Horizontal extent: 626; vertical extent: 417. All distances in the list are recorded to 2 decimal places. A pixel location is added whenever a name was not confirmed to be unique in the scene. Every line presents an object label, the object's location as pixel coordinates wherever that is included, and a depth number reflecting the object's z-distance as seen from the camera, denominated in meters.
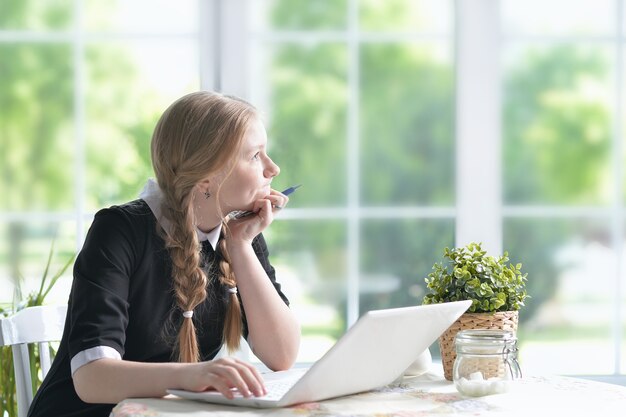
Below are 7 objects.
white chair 3.46
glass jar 3.01
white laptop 2.89
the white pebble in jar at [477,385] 3.01
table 2.90
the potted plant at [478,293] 3.14
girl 3.22
